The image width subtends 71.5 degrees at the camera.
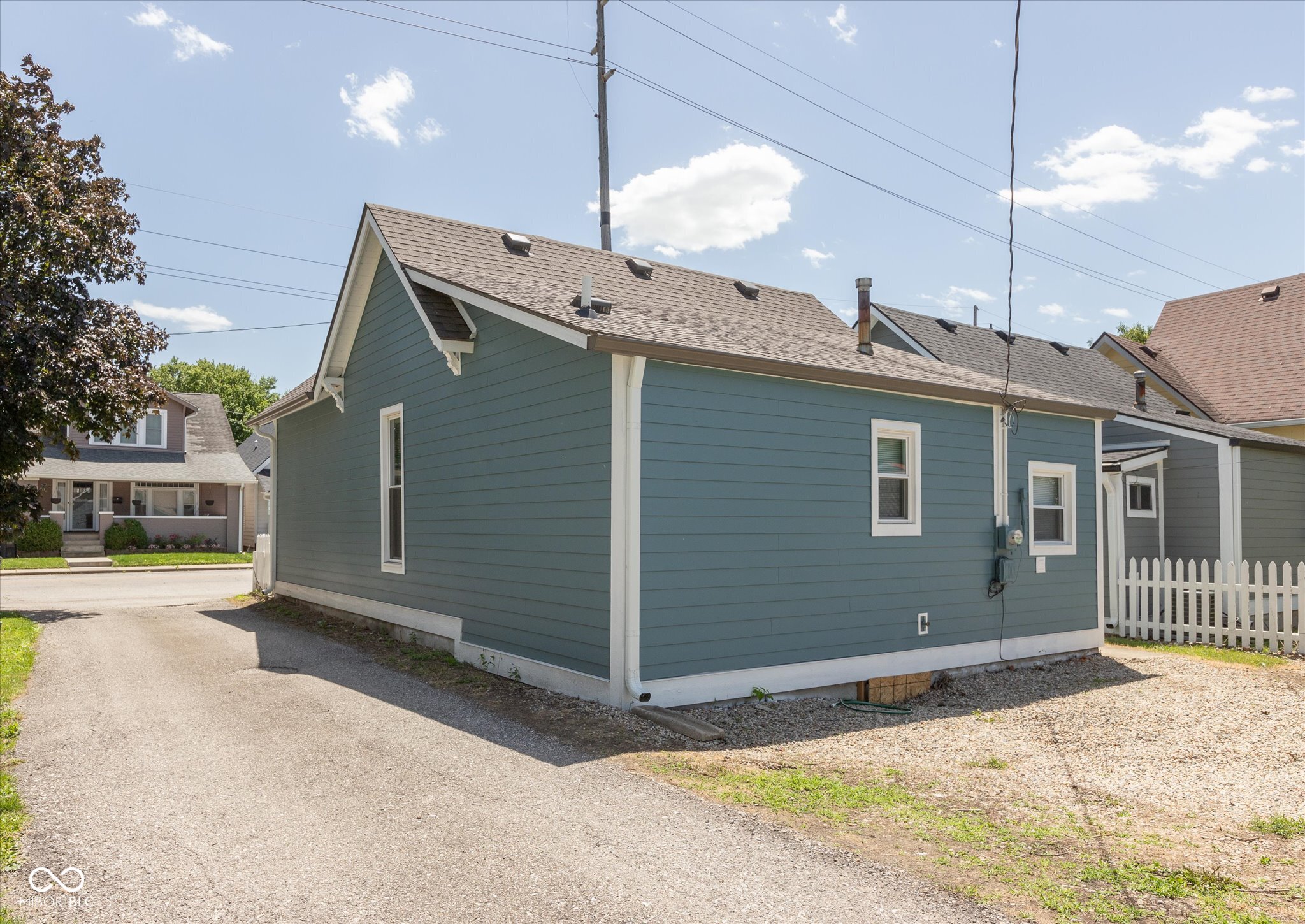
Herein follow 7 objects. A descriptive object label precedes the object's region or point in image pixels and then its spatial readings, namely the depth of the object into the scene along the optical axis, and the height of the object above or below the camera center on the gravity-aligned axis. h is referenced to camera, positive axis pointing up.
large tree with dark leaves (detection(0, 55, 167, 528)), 14.60 +3.30
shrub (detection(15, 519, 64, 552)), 29.89 -1.51
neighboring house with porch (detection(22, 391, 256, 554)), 32.03 +0.35
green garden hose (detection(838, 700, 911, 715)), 8.84 -2.13
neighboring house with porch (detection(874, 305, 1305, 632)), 15.12 +0.03
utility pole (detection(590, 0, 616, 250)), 18.75 +7.05
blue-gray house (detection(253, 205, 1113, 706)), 7.97 +0.08
